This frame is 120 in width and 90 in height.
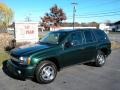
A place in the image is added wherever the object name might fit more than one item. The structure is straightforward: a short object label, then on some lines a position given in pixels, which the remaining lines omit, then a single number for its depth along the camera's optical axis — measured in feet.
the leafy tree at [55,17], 98.11
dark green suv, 10.24
